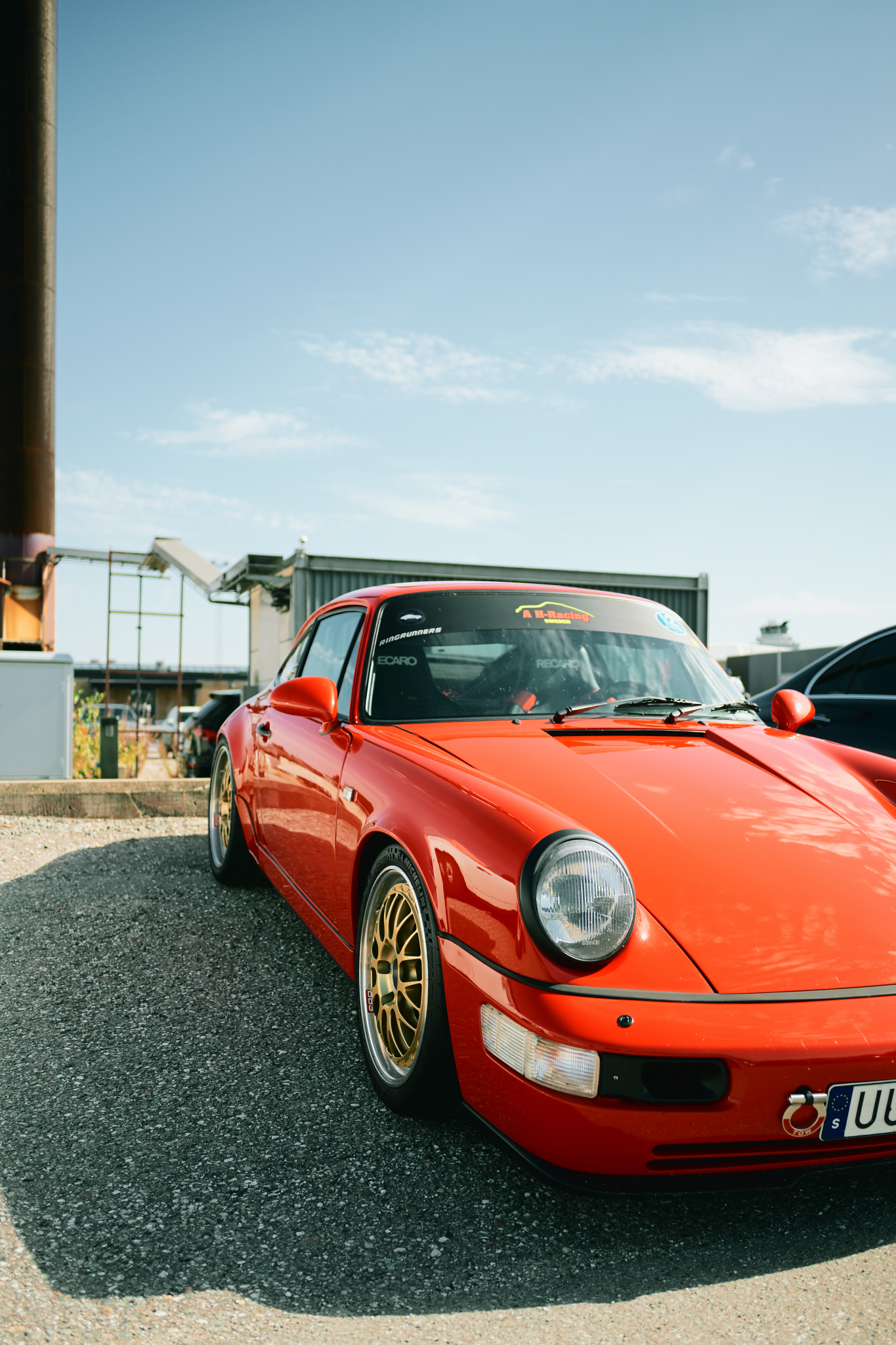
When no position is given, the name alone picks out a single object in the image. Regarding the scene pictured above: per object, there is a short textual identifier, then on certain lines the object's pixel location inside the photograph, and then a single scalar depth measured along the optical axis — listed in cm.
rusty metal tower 1581
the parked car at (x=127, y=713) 2877
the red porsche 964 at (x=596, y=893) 174
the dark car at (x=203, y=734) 1184
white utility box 827
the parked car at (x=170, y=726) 1794
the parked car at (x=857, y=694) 482
